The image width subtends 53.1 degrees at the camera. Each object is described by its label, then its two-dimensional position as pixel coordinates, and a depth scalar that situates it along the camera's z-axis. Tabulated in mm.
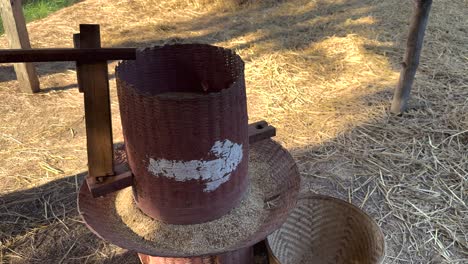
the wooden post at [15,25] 3727
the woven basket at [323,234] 2422
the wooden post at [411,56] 3346
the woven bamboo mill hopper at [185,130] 1593
